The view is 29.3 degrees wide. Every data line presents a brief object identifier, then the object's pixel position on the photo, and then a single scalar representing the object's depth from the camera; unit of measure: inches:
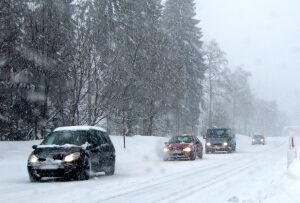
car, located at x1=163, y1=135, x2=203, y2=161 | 1182.9
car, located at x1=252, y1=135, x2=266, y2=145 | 2704.2
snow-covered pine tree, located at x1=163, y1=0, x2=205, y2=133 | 2596.0
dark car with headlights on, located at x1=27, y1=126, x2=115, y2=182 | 653.3
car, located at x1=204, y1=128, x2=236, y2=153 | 1606.8
